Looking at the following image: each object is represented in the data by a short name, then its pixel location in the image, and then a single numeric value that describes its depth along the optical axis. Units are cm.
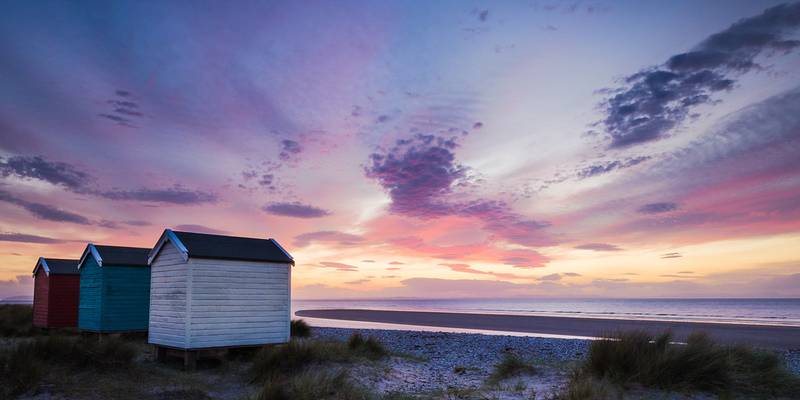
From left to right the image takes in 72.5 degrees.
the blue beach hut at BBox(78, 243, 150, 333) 2092
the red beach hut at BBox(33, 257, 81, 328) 2503
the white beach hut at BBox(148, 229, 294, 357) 1570
